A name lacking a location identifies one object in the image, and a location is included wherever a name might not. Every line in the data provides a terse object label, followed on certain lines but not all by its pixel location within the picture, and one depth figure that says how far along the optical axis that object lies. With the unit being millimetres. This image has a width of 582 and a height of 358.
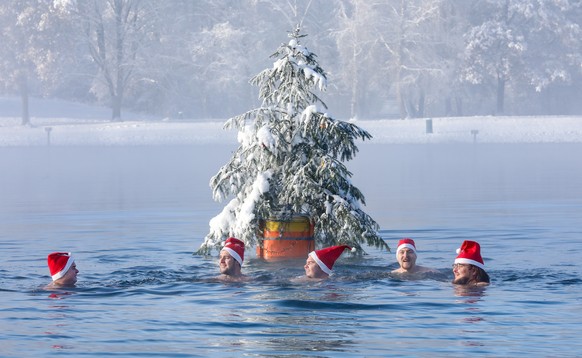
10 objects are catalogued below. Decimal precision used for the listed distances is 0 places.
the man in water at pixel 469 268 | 14328
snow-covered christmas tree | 17312
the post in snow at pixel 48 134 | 70250
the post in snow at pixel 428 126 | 70812
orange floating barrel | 17188
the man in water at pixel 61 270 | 14422
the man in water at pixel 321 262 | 14734
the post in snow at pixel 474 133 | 68538
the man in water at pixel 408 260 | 15078
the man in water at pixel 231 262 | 14906
